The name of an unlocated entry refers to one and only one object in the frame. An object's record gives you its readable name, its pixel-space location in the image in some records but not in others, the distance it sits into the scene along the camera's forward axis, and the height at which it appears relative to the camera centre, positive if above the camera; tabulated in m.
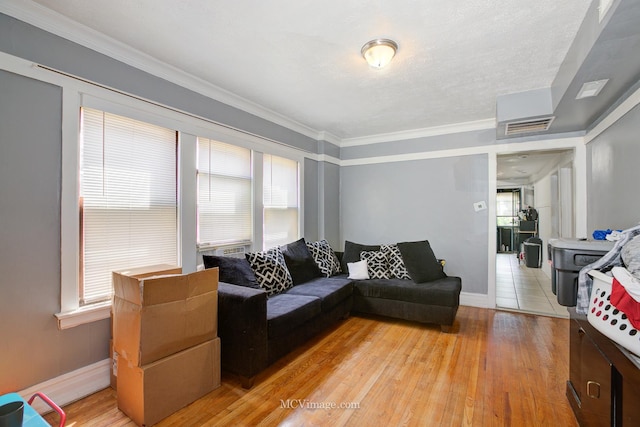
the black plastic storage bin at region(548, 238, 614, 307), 1.72 -0.27
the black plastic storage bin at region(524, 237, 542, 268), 6.96 -0.92
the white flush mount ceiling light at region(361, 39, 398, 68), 2.15 +1.23
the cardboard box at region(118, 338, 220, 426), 1.72 -1.07
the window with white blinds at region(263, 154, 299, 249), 3.81 +0.18
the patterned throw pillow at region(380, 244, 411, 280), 3.74 -0.63
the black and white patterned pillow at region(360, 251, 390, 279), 3.79 -0.66
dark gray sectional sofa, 2.16 -0.89
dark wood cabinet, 1.20 -0.81
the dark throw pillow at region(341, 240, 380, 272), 4.05 -0.53
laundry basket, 1.16 -0.45
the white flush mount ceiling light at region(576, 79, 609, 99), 2.19 +0.99
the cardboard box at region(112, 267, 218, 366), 1.74 -0.64
